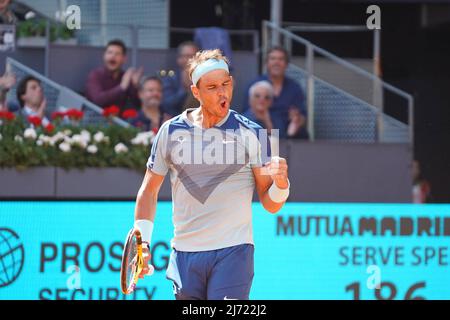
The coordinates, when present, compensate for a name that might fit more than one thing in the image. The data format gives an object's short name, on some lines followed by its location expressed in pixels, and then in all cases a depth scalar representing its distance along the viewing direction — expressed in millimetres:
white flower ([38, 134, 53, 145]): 17609
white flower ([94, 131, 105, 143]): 17891
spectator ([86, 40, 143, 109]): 19703
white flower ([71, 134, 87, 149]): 17672
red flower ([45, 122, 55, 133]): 17734
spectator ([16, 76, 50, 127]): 18937
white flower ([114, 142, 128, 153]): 17937
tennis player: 9617
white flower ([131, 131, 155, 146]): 18109
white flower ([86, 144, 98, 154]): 17781
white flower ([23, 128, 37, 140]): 17484
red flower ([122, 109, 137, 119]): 18734
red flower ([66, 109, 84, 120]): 18297
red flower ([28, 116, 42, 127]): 17828
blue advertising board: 15773
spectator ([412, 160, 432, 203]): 20422
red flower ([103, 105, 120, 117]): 18859
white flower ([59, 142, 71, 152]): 17547
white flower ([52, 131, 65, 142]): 17719
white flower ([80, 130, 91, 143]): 17797
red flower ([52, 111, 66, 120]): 18328
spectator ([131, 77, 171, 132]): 19141
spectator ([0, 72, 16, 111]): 18889
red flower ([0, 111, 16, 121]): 17609
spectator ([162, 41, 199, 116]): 19453
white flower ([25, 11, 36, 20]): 20731
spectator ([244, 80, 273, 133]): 19203
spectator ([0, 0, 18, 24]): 20187
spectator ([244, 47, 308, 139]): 19531
